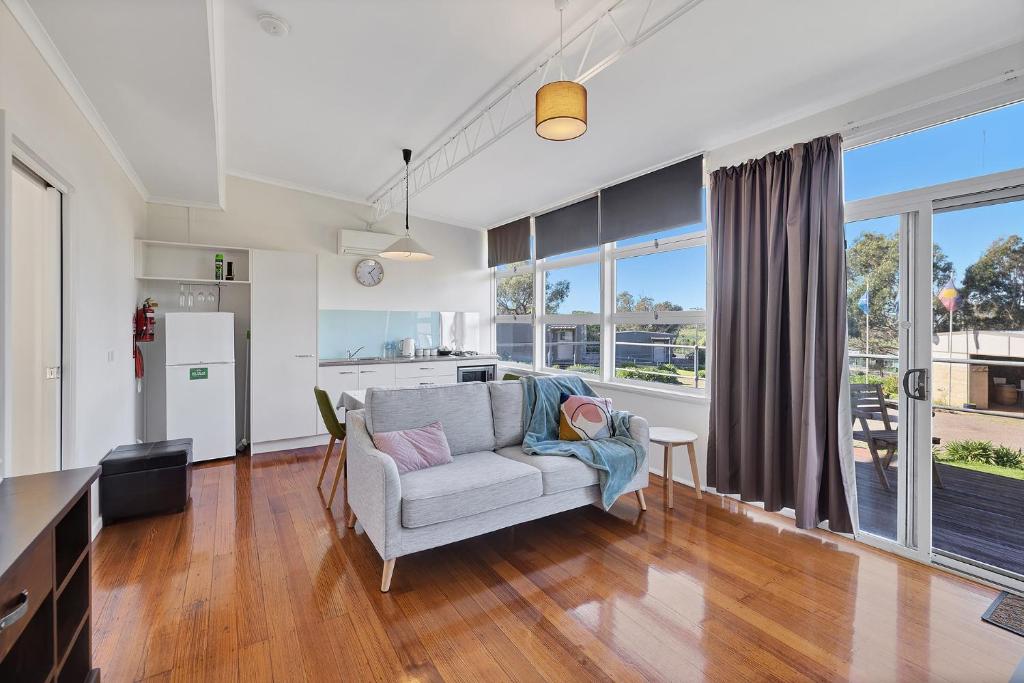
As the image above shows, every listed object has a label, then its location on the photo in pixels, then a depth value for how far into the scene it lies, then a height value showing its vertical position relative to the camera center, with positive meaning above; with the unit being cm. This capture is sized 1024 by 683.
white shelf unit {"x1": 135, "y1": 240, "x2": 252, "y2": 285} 432 +78
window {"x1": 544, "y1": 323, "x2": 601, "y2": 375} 478 -9
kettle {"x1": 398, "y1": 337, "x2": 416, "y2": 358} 563 -11
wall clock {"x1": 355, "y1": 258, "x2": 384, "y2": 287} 536 +81
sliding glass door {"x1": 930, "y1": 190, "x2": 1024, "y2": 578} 226 -22
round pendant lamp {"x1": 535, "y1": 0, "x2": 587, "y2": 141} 185 +97
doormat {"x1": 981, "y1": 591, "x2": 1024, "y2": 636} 196 -125
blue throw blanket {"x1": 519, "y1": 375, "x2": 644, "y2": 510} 285 -70
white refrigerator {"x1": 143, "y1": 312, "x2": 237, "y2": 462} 409 -41
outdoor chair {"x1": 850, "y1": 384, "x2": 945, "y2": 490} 267 -50
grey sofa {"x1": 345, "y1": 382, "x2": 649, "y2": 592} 224 -77
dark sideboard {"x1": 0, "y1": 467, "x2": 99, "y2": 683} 102 -64
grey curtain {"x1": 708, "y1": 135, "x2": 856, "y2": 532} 273 +2
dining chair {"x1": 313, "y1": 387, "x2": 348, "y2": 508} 320 -61
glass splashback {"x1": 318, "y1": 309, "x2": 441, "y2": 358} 532 +11
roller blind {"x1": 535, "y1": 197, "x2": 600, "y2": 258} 463 +121
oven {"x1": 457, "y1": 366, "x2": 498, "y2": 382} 570 -44
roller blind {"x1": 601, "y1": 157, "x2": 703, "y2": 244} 360 +120
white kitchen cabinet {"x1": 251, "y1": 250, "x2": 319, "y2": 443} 447 -6
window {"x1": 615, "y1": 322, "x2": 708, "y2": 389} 375 -13
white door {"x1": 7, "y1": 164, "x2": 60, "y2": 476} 242 +14
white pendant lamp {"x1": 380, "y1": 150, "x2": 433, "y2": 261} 385 +77
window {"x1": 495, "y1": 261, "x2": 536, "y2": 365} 579 +35
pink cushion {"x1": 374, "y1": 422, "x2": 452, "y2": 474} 255 -63
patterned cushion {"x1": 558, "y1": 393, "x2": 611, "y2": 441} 313 -57
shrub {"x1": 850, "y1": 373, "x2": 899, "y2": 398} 264 -26
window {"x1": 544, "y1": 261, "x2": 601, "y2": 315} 478 +55
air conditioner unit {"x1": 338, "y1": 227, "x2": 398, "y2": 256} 518 +116
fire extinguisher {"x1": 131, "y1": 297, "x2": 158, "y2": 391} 393 +11
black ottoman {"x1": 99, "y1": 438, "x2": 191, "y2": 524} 292 -95
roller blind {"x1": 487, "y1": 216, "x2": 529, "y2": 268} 561 +125
